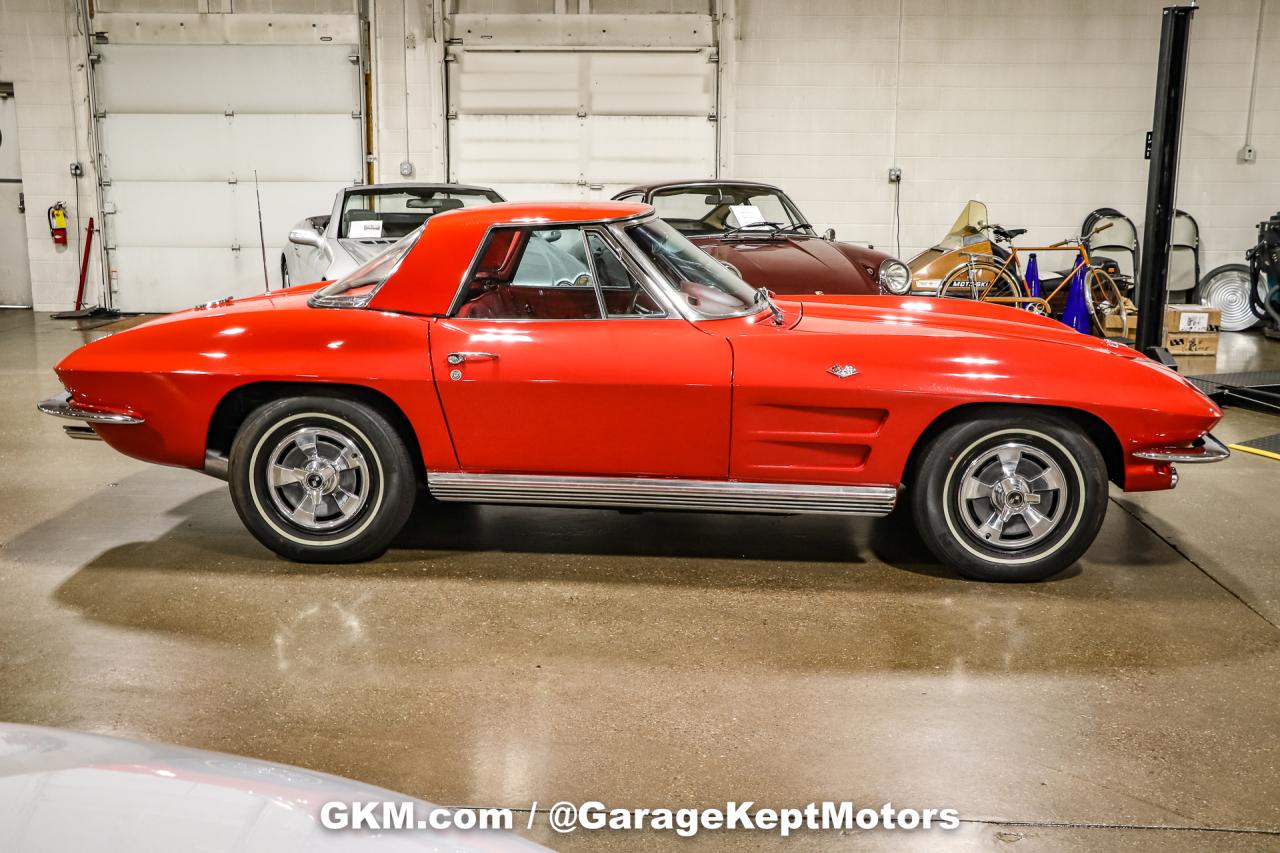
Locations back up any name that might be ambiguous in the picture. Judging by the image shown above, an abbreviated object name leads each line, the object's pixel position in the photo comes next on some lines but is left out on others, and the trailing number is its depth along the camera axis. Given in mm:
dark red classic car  7352
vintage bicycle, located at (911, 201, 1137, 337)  10156
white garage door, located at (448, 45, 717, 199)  13008
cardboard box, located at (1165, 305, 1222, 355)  10164
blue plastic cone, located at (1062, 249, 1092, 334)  10016
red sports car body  3994
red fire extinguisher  13281
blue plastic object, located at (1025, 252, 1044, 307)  10602
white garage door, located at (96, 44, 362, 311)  13141
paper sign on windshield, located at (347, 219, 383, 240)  8445
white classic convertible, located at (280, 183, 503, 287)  7969
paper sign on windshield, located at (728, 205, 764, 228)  8508
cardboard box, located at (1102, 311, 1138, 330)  10902
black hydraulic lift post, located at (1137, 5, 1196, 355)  7348
